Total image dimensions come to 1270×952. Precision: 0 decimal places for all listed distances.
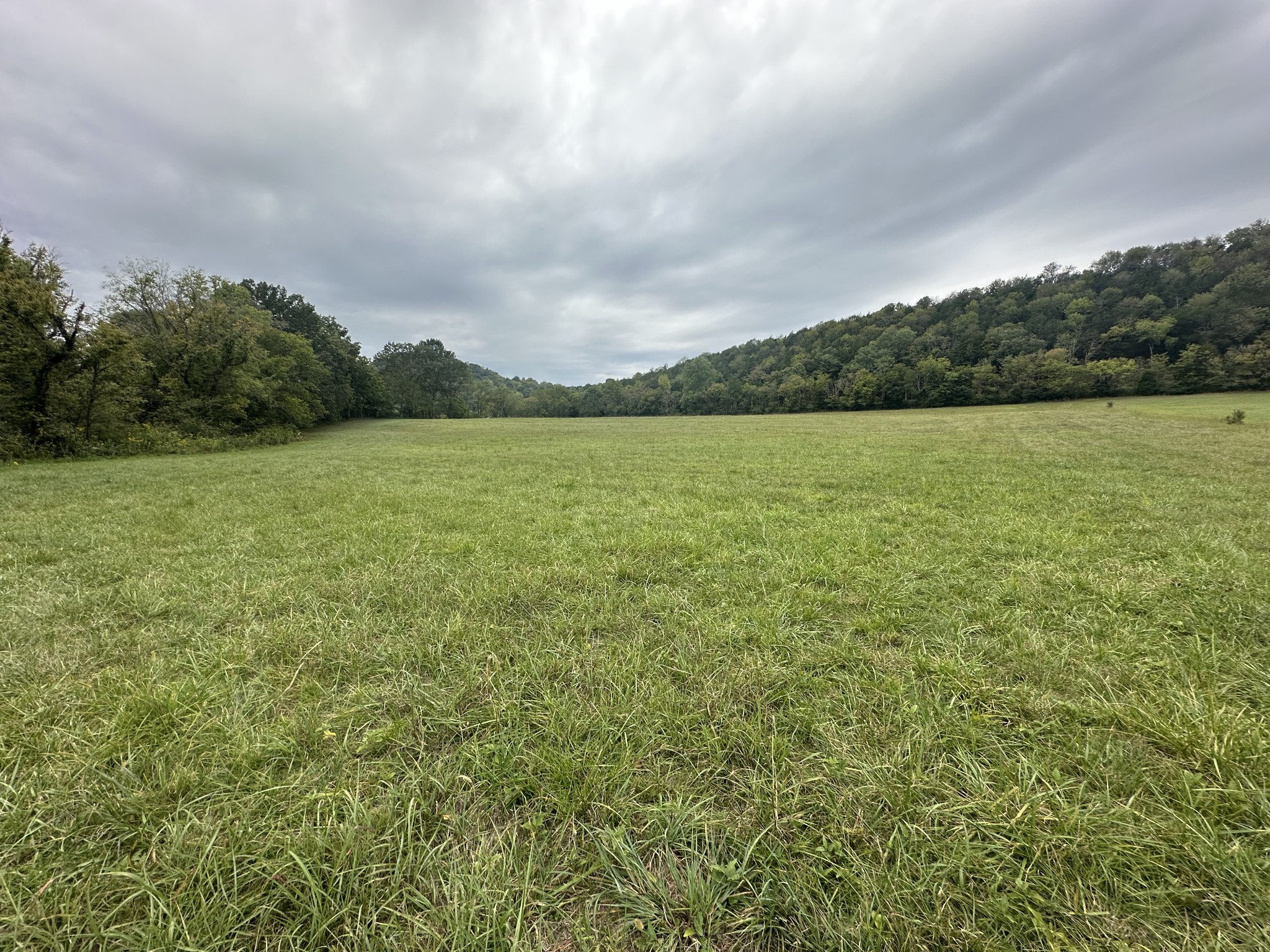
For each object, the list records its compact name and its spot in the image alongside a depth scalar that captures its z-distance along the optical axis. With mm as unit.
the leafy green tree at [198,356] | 24125
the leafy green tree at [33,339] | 15898
